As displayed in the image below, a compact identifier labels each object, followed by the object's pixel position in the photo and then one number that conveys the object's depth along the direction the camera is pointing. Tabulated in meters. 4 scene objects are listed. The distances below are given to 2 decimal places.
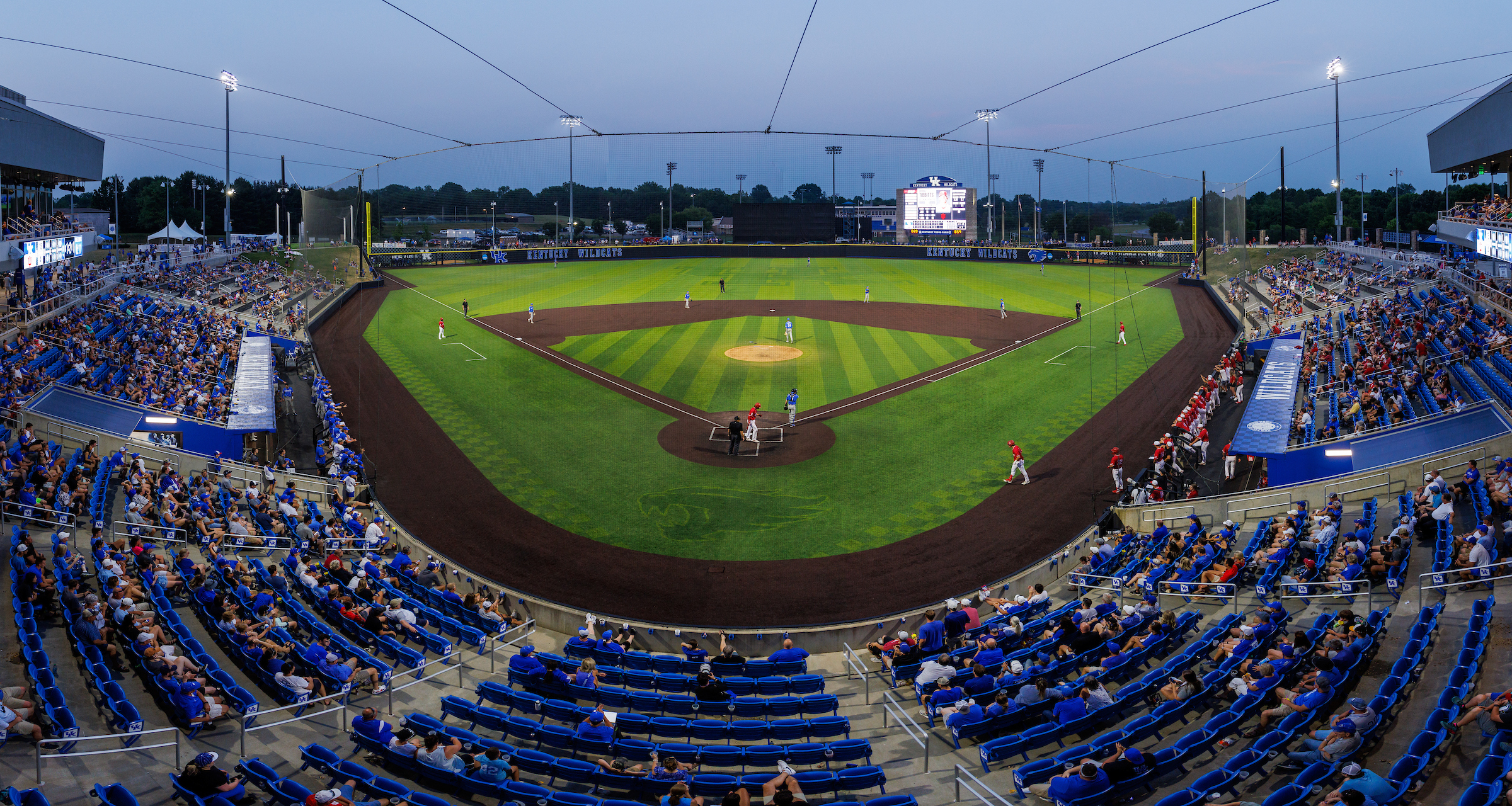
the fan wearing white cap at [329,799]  8.65
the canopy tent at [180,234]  84.01
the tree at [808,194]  149.75
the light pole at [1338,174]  58.94
